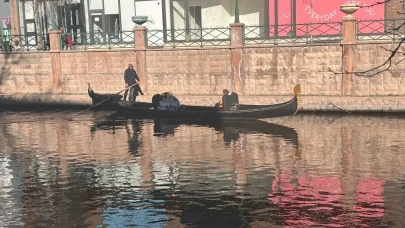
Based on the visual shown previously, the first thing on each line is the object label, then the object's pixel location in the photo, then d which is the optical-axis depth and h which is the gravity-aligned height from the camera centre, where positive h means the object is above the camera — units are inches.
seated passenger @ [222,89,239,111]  1018.1 -55.6
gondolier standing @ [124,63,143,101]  1210.6 -14.8
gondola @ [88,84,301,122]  978.7 -73.5
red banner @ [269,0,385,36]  1331.2 +116.5
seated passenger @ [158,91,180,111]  1074.7 -59.7
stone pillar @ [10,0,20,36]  1662.2 +160.9
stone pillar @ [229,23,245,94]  1178.0 +40.1
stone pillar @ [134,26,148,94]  1247.5 +45.9
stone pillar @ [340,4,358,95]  1096.2 +37.9
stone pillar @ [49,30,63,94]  1316.4 +27.2
